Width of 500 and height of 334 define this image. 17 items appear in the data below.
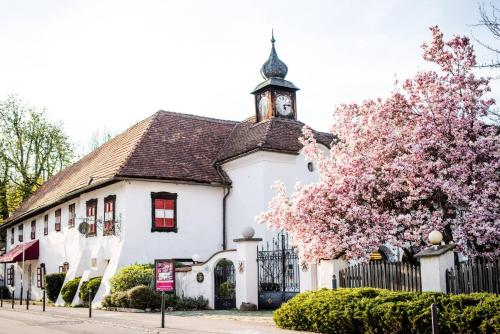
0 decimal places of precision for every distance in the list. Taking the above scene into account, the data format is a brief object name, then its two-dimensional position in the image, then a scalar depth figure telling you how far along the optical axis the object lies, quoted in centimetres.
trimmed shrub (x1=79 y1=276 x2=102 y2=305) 2397
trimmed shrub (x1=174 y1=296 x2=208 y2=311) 2027
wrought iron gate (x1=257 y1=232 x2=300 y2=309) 1869
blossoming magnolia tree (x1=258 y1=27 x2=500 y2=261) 1394
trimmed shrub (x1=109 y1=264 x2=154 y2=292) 2181
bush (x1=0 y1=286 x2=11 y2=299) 3997
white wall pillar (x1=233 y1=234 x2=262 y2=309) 1877
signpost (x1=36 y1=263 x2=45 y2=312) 3447
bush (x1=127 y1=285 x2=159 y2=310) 2041
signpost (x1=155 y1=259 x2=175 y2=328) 1549
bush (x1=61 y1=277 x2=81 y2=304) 2538
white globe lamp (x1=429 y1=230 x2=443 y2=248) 1213
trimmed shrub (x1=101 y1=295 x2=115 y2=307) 2172
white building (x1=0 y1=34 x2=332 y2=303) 2519
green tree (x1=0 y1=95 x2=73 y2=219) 4706
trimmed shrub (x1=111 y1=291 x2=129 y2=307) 2080
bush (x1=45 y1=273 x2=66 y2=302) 2827
